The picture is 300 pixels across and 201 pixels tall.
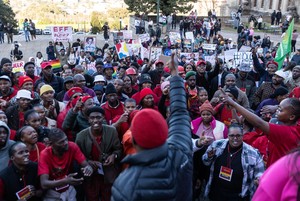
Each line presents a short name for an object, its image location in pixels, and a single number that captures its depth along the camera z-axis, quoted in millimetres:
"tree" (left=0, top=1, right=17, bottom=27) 38562
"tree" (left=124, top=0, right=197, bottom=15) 31719
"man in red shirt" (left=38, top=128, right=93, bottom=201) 3803
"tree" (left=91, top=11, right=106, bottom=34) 37219
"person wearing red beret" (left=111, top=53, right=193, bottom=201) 1937
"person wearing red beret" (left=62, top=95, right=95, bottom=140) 4984
